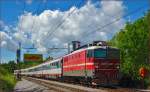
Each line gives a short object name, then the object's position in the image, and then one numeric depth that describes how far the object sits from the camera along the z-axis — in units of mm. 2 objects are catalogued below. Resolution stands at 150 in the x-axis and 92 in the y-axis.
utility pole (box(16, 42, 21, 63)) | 46083
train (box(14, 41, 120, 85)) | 21707
